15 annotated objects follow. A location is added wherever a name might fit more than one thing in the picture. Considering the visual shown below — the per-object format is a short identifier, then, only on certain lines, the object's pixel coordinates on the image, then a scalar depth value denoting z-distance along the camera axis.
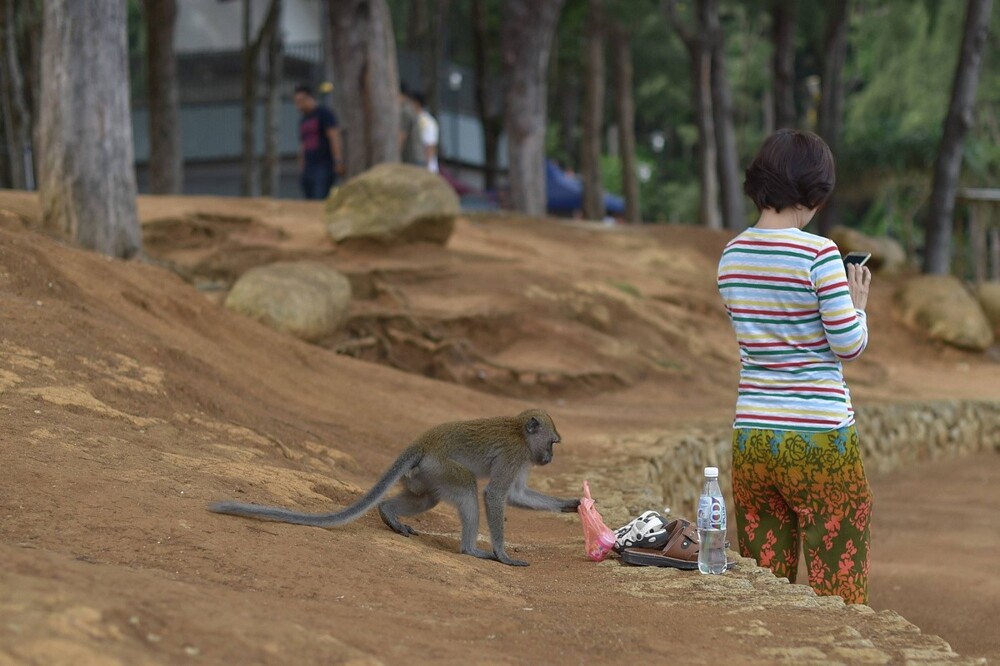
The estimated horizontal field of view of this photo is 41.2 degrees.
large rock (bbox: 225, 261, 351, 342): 12.40
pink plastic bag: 5.59
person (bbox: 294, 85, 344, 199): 19.52
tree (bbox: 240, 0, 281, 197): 25.86
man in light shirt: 21.34
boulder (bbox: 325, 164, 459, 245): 15.71
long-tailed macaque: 5.64
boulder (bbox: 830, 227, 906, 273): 22.66
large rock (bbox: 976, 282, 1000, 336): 21.06
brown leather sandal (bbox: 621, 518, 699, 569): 5.35
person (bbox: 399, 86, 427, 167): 20.97
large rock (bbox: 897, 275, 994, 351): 19.89
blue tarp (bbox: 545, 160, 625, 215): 34.62
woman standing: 4.47
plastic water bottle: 5.06
